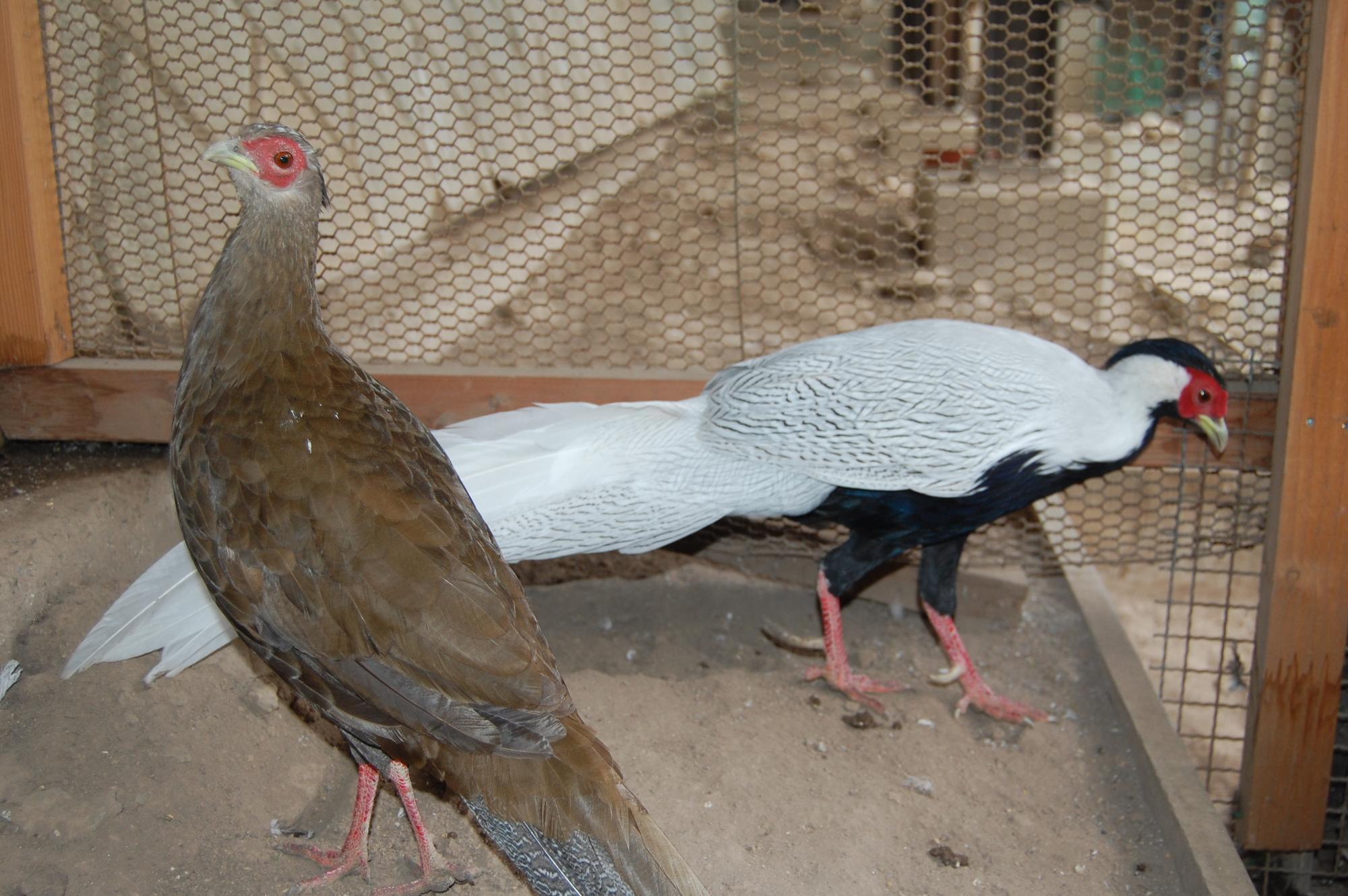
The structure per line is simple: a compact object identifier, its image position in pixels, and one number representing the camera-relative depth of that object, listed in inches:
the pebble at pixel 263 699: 94.7
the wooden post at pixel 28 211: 104.4
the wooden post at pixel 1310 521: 95.0
